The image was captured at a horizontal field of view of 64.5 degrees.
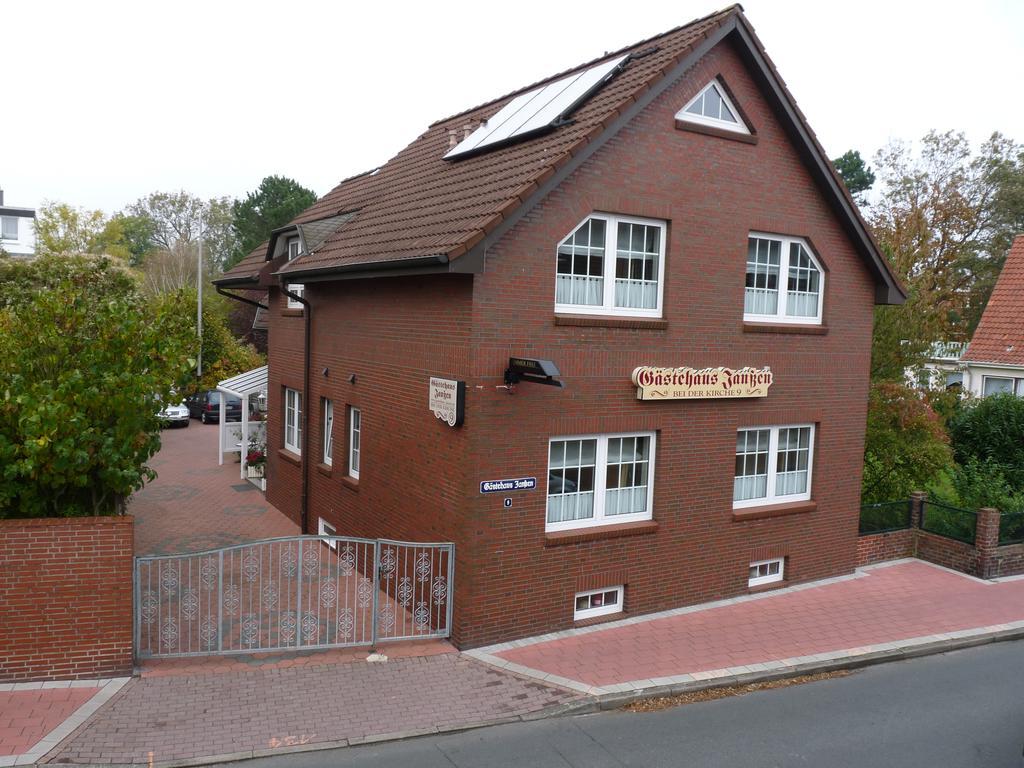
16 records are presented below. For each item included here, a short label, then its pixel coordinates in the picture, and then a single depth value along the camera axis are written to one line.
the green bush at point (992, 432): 20.81
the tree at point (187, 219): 63.62
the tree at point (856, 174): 58.22
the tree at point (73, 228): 51.44
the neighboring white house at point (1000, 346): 24.98
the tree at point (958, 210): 37.91
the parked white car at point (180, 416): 31.12
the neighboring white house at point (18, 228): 66.12
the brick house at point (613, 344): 9.95
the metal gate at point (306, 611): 9.36
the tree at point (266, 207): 52.38
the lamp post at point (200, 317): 35.84
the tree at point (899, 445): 16.08
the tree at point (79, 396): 8.38
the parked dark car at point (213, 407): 32.59
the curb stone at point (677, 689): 7.49
